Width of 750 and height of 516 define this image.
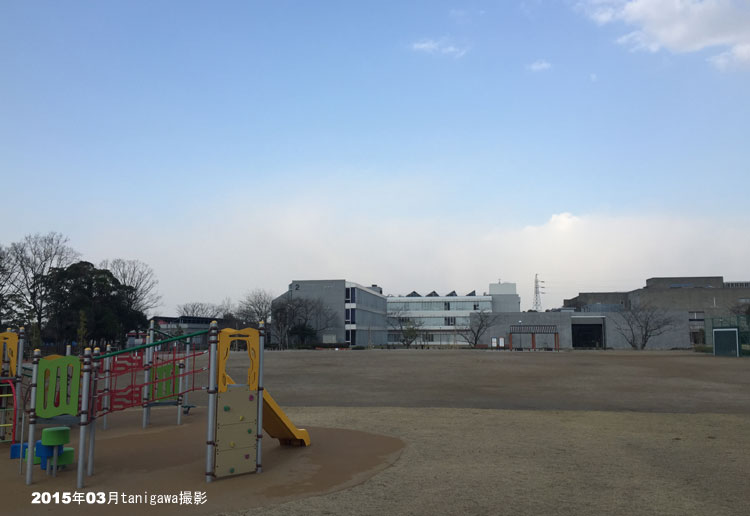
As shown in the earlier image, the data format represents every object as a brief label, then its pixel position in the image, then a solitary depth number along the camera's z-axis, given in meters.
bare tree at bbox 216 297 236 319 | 110.78
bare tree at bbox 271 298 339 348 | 78.44
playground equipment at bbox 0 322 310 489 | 8.05
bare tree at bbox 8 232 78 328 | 51.62
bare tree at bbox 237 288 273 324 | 86.50
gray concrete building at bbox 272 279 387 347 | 88.38
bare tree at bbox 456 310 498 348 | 80.81
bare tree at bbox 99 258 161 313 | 68.72
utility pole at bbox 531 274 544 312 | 143.95
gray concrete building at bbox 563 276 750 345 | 85.70
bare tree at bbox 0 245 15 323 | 48.94
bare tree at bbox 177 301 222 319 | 117.12
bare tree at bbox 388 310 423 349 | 82.12
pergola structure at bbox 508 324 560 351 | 72.75
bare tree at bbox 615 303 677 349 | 74.00
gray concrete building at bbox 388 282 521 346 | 107.62
